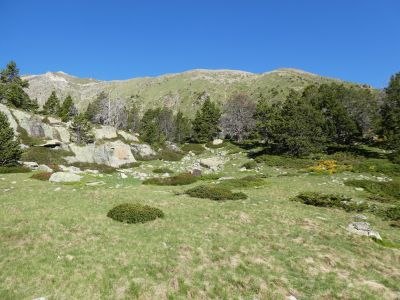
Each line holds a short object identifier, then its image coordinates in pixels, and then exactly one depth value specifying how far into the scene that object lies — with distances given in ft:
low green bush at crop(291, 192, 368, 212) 70.59
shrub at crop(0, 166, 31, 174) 107.86
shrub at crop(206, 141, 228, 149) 254.06
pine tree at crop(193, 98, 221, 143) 301.43
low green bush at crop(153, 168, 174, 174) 139.35
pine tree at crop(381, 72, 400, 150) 148.66
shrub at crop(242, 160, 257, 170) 145.57
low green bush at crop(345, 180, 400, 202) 86.62
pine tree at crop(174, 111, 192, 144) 322.55
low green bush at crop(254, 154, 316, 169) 140.15
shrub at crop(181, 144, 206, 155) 238.48
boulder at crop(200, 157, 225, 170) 154.13
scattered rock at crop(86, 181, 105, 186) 89.31
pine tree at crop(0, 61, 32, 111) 244.63
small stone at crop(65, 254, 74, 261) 38.23
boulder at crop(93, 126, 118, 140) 205.46
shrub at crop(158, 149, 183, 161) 197.26
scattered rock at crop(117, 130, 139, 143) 217.97
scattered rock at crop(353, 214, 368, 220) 62.89
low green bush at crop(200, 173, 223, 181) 115.34
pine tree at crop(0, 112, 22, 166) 123.34
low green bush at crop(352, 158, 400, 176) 115.65
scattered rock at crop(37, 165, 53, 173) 121.68
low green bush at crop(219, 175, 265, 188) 95.71
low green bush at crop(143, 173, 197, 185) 100.16
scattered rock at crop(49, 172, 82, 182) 92.13
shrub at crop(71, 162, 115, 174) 149.48
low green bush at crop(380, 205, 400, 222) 64.35
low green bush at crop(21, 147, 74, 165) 148.36
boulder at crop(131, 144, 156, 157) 199.64
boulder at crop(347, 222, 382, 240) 51.10
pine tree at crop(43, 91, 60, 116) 300.50
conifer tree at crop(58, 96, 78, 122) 292.81
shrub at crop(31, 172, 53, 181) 95.35
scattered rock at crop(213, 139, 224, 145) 265.48
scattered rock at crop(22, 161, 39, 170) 131.68
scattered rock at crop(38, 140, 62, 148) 166.91
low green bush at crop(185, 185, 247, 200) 74.38
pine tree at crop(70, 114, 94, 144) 188.96
